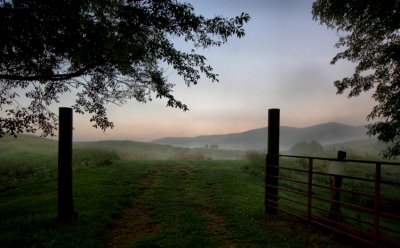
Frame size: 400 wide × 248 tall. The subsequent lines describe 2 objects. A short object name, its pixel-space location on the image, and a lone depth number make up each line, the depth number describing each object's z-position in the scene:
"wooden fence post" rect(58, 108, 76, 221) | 9.46
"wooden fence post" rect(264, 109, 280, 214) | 10.30
